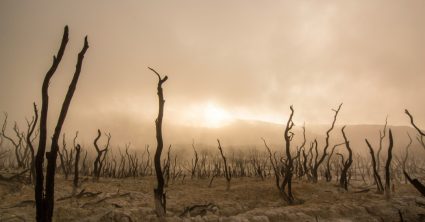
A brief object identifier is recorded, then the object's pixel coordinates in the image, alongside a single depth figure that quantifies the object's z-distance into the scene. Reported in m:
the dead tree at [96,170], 14.83
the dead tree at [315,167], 14.66
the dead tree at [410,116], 12.13
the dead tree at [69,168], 14.89
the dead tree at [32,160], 11.68
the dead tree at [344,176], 13.11
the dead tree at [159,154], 7.67
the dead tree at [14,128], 15.99
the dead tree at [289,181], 10.88
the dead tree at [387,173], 10.80
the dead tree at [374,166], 12.41
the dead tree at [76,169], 11.71
